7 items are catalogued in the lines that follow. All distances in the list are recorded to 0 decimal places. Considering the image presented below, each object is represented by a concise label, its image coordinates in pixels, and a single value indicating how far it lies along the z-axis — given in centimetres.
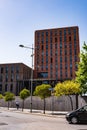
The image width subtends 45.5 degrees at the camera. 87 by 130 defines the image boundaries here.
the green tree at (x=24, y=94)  1890
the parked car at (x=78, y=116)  801
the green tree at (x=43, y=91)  1493
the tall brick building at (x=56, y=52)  5245
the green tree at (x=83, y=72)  1287
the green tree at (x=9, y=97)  2077
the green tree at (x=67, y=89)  1449
